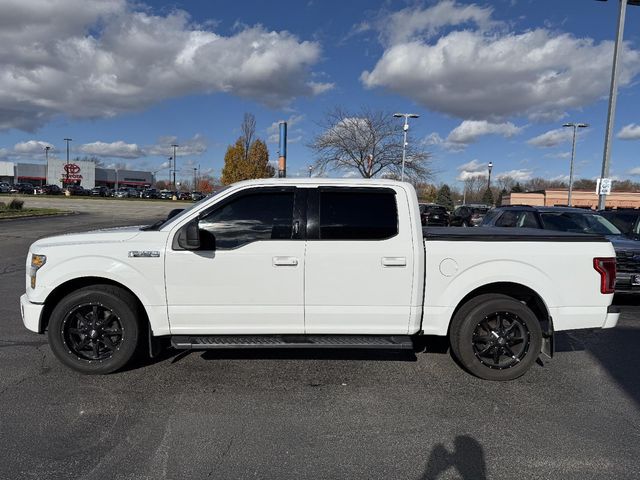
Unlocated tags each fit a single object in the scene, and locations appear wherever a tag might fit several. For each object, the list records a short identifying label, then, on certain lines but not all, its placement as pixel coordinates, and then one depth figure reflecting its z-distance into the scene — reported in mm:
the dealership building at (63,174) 92312
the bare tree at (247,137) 44406
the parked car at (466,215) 24203
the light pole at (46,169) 94481
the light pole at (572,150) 35938
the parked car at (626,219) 9523
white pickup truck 4137
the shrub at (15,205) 25641
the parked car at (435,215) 23773
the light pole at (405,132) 26938
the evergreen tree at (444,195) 74981
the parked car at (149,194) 76706
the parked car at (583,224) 7285
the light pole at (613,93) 15234
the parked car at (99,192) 71188
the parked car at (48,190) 65250
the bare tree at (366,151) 27344
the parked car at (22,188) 65812
